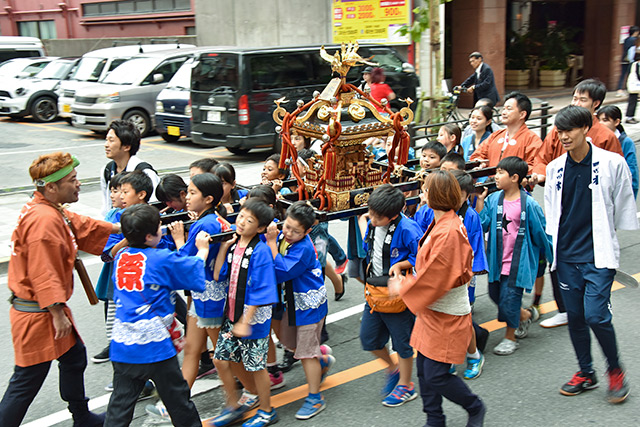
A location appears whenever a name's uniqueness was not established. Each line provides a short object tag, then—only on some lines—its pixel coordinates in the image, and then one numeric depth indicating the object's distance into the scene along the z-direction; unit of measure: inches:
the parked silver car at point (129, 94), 566.3
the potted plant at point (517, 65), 744.3
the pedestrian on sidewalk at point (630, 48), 581.6
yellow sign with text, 641.0
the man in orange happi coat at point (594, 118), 206.2
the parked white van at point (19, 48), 814.5
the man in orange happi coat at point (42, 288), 138.3
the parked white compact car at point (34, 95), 695.1
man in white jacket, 154.3
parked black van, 462.3
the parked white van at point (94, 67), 631.8
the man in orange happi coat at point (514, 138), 221.1
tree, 423.5
